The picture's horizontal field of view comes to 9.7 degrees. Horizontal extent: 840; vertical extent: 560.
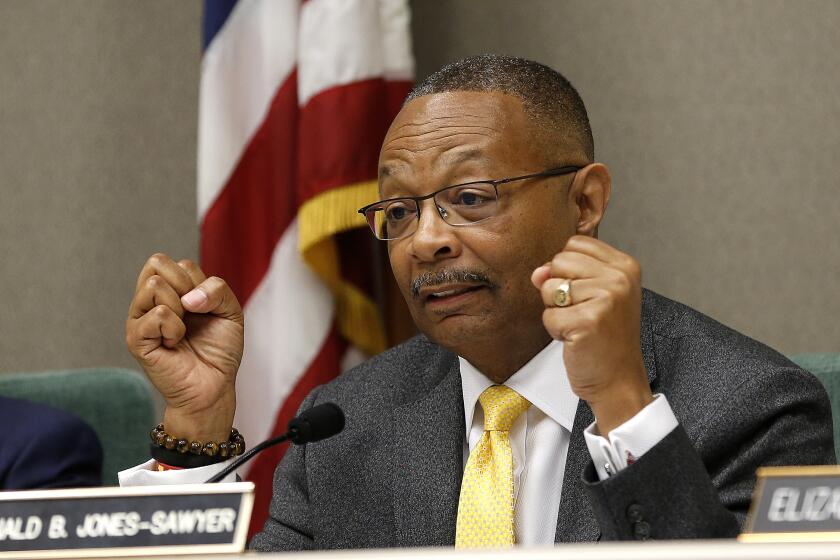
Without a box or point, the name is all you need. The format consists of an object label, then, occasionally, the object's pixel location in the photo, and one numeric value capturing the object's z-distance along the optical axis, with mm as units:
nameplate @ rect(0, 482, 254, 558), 3382
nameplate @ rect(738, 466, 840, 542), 3330
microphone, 3561
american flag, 4117
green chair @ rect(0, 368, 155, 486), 4001
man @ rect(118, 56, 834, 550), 3613
